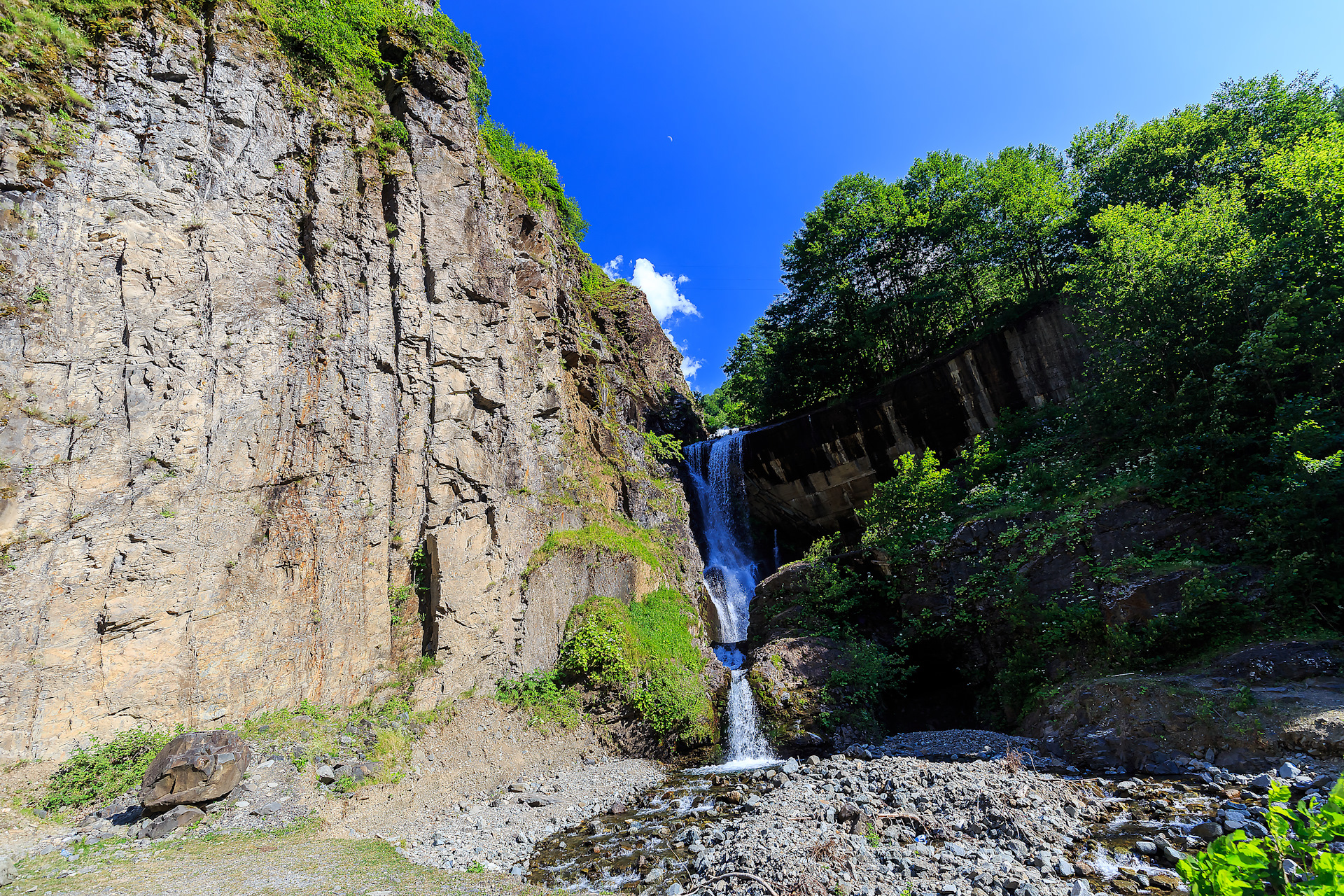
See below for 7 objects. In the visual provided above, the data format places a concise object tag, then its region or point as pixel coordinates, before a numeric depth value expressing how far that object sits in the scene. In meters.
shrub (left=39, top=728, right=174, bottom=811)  8.16
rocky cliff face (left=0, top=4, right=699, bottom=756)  9.52
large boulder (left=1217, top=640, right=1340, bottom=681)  9.30
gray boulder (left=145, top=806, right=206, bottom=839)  7.77
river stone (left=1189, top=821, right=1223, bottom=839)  7.00
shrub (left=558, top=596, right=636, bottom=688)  14.24
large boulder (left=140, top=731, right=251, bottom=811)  8.16
